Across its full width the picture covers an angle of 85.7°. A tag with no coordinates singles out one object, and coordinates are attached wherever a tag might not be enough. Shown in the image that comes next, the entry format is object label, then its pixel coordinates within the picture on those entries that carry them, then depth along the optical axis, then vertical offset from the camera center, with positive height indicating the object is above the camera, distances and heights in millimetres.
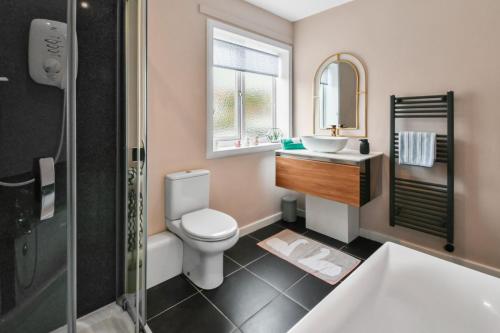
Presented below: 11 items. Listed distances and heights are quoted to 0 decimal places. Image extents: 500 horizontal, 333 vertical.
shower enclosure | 873 -2
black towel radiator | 2166 -235
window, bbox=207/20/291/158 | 2590 +798
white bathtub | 1140 -626
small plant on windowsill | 3191 +317
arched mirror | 2725 +703
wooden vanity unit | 2307 -115
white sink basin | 2506 +175
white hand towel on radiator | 2172 +113
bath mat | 2150 -838
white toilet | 1829 -466
